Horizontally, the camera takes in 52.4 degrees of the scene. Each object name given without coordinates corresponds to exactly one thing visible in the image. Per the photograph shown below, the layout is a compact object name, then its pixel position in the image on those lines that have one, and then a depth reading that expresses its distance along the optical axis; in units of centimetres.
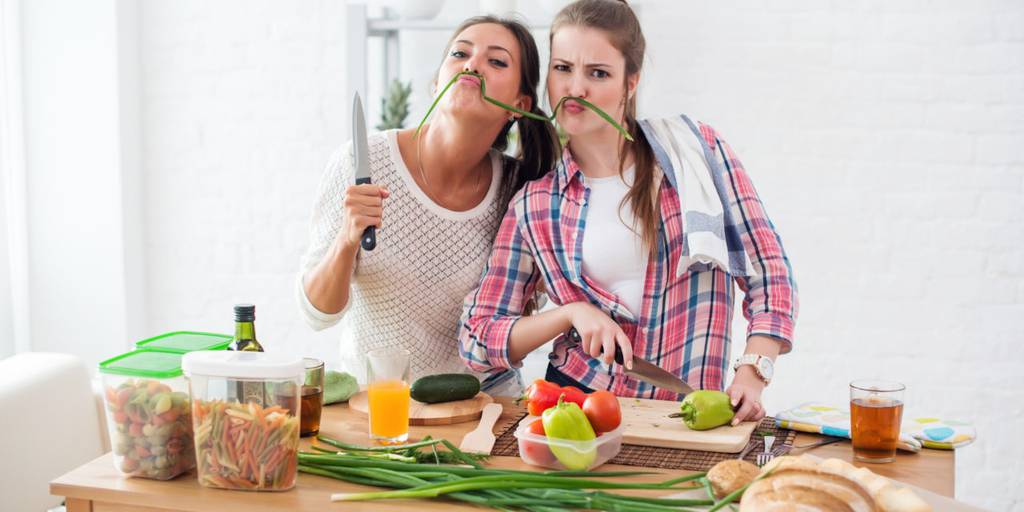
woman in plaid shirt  229
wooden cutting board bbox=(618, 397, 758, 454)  187
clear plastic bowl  172
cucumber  208
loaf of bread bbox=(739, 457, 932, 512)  142
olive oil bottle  182
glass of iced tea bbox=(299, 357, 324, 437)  193
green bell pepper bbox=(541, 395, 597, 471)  172
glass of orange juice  188
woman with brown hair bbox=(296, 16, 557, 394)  244
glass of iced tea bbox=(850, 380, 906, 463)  177
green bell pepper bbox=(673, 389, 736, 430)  191
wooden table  162
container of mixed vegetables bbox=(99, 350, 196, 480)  168
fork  178
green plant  378
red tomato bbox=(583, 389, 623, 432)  179
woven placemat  180
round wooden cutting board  203
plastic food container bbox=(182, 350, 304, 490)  162
